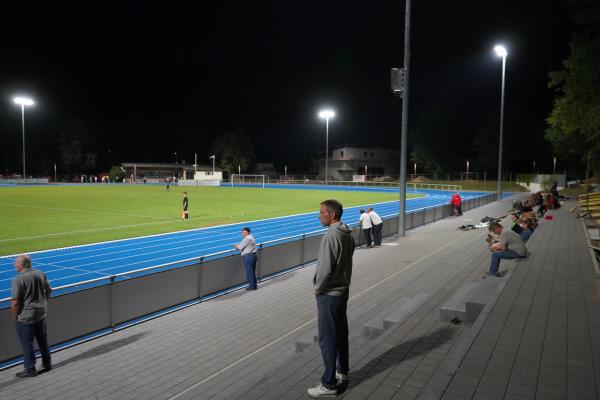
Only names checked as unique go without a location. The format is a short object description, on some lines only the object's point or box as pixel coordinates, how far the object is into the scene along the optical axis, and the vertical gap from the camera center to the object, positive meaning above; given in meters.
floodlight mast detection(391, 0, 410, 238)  18.44 +3.41
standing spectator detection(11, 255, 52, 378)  6.14 -1.88
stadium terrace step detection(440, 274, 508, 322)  7.13 -2.11
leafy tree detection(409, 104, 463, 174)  87.19 +6.57
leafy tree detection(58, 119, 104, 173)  100.12 +4.80
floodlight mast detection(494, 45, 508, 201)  29.81 +8.02
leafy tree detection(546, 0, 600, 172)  23.98 +5.16
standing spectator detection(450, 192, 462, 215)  27.91 -1.83
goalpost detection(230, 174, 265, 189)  88.38 -1.80
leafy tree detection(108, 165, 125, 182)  89.00 -0.98
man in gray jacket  4.32 -1.10
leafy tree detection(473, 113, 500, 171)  79.75 +5.51
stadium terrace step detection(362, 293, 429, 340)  6.65 -2.28
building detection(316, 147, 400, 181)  97.56 +2.26
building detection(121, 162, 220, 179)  95.75 +0.03
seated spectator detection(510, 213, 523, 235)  12.30 -1.40
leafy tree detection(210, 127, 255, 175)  107.50 +4.86
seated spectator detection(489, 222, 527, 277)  10.58 -1.73
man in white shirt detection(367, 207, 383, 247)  16.97 -2.01
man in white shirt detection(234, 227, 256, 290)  10.93 -2.03
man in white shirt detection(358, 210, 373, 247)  16.84 -1.92
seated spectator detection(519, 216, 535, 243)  13.55 -1.65
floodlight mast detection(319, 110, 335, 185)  63.78 +8.23
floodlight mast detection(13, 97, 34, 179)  61.94 +9.29
